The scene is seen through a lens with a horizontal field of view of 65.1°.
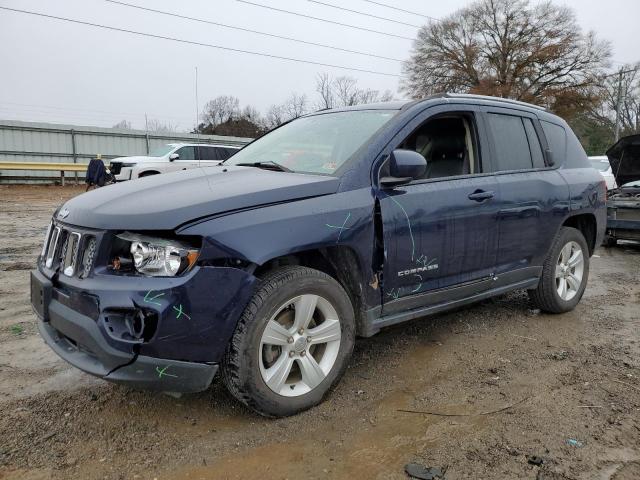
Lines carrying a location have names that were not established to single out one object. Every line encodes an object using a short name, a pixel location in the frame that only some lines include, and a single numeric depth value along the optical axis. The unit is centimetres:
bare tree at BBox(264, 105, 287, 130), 5382
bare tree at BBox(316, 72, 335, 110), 4984
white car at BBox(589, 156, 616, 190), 1428
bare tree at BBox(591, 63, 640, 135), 4028
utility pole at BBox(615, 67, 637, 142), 3653
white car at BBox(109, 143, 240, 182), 1727
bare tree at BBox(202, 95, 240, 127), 4812
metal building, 2309
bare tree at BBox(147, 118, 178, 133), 2814
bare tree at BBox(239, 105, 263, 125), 5268
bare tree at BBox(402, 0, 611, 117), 3816
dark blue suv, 234
